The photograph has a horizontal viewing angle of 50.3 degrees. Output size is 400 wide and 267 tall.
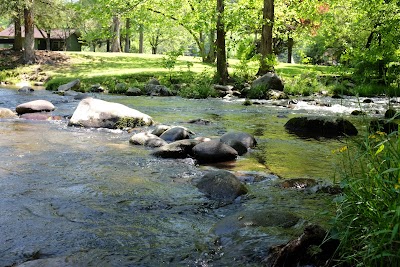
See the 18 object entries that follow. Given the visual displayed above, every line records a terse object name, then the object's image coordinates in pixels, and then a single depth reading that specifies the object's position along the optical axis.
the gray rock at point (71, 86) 19.20
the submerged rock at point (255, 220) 3.87
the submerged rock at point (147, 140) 7.72
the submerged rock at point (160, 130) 8.70
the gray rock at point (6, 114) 10.74
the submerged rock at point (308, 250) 2.88
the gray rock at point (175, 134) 8.20
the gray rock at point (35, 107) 11.34
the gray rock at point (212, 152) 6.68
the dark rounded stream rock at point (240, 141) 7.30
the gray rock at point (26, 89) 17.82
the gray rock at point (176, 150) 6.90
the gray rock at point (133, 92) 18.05
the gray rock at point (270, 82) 17.78
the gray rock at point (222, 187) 4.85
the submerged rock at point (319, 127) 9.06
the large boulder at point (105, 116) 9.69
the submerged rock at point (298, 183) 5.24
